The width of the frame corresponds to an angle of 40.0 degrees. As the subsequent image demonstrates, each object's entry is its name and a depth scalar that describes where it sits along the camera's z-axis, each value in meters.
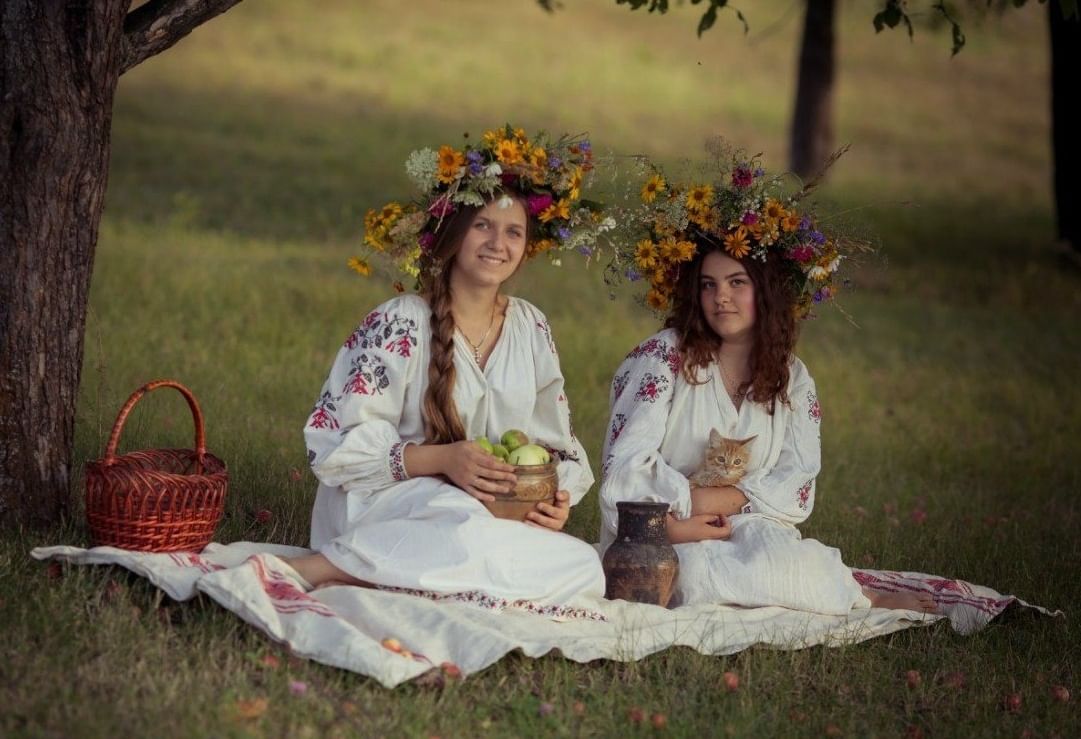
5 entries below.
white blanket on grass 4.65
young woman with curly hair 5.69
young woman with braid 5.17
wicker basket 5.15
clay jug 5.52
